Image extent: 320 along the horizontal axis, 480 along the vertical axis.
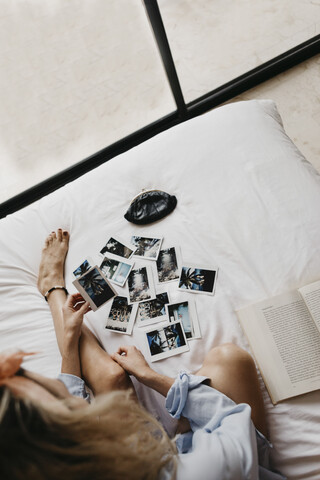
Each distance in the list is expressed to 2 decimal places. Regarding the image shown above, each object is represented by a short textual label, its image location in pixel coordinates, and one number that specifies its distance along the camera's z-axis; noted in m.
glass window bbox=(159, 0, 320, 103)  2.51
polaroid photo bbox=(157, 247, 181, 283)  1.34
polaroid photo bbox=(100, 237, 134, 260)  1.42
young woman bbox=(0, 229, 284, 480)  0.63
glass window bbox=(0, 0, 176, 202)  2.33
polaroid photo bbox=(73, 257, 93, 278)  1.42
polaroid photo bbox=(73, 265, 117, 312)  1.31
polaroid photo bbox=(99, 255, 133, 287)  1.39
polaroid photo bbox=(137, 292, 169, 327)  1.27
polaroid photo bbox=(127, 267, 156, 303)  1.33
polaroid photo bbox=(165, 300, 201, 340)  1.20
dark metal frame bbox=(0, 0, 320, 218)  2.19
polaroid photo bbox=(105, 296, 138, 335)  1.27
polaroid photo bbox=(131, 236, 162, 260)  1.38
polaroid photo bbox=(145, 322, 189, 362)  1.19
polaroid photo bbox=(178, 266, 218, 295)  1.25
